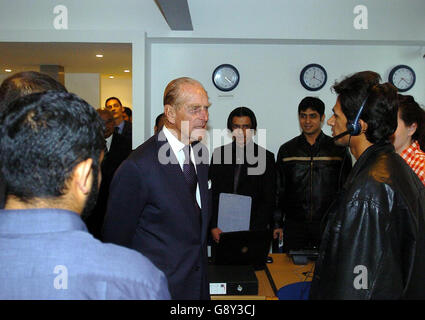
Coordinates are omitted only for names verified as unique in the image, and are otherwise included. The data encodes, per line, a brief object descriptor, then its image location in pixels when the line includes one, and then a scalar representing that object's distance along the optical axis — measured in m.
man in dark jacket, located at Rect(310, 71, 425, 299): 1.29
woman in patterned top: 2.15
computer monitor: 2.00
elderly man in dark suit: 1.64
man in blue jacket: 0.65
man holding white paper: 3.22
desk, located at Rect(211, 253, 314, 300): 1.88
